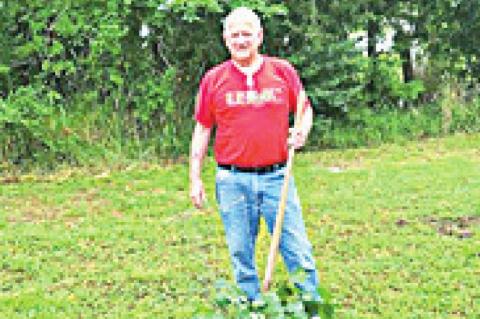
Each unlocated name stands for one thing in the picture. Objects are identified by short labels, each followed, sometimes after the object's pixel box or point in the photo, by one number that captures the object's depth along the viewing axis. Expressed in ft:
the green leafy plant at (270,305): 9.20
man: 10.91
